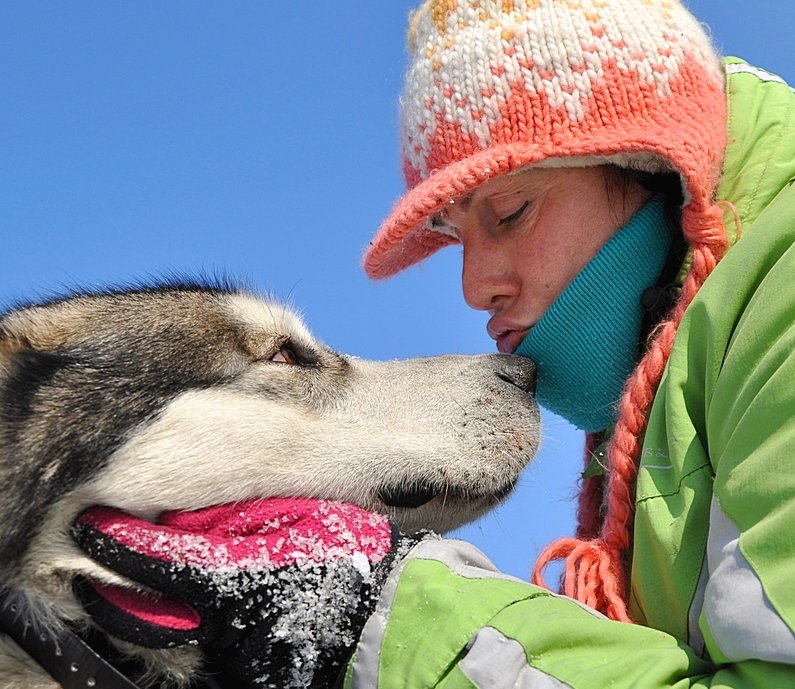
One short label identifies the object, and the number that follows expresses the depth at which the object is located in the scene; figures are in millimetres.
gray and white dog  1082
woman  997
